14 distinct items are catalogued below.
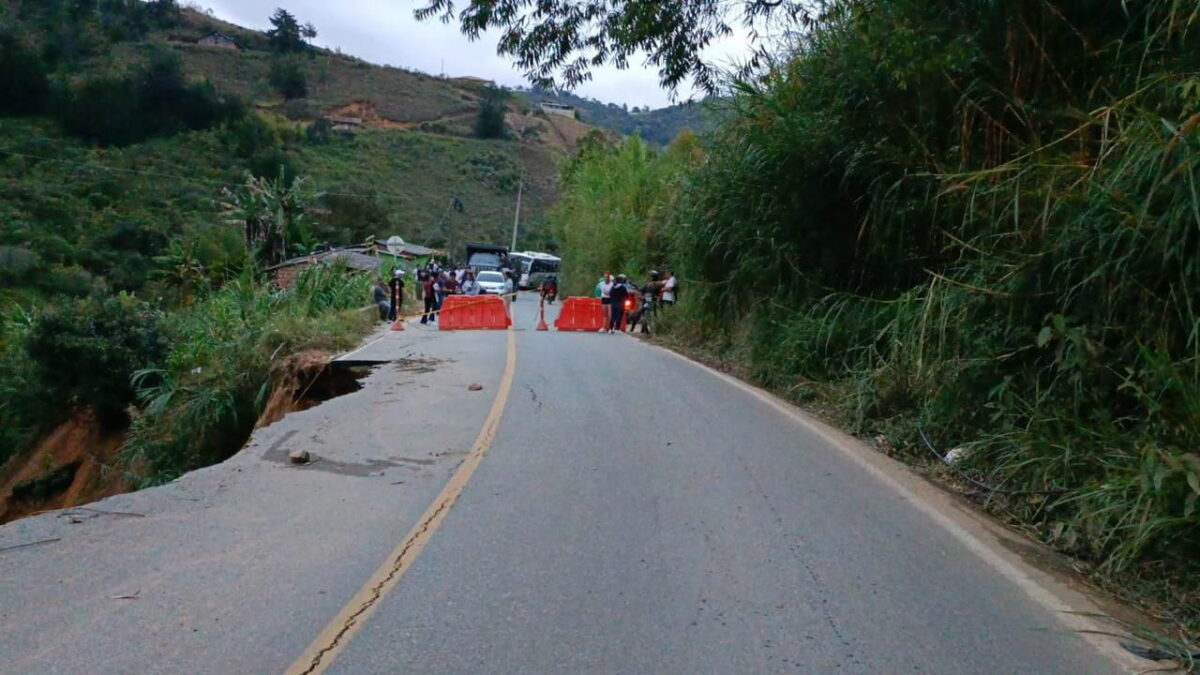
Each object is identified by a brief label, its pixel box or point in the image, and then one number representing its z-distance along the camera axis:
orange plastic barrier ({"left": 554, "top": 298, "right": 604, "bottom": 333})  30.17
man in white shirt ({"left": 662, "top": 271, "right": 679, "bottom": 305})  27.52
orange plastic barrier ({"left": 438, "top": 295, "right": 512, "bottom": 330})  28.94
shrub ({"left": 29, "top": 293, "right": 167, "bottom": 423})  23.56
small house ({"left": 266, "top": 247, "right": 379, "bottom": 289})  37.05
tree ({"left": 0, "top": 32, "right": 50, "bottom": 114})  54.44
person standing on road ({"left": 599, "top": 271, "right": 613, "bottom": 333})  29.66
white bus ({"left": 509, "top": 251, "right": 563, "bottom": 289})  61.84
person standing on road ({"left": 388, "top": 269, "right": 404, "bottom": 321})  29.27
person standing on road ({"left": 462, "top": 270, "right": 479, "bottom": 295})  45.41
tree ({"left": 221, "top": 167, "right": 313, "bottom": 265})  45.22
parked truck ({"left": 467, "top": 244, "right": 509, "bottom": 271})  55.34
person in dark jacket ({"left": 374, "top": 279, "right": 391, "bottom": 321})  29.81
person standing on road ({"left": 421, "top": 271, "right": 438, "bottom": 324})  30.91
